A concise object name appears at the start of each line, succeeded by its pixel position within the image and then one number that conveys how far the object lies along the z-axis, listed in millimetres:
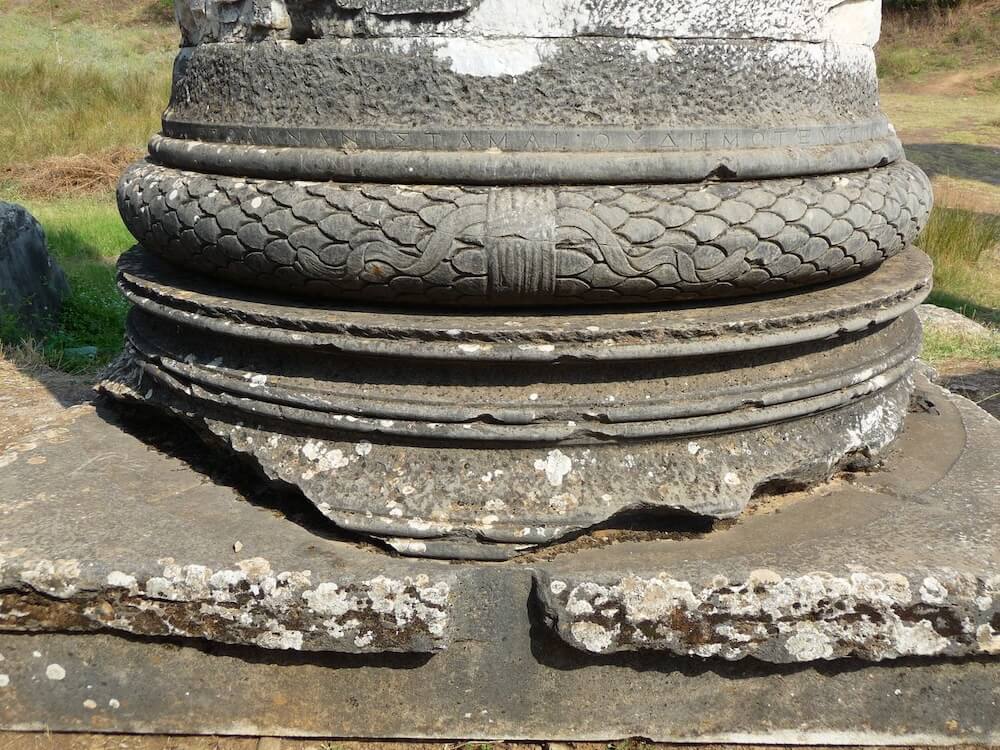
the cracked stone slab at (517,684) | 1792
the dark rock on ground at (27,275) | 4391
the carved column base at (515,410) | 1798
